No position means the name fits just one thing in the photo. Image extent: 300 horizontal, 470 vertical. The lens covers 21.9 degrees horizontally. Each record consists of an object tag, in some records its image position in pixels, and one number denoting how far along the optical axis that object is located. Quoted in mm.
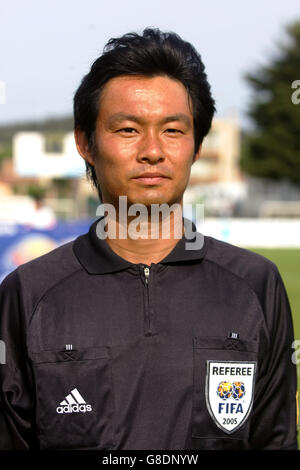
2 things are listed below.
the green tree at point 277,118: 52906
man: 2033
